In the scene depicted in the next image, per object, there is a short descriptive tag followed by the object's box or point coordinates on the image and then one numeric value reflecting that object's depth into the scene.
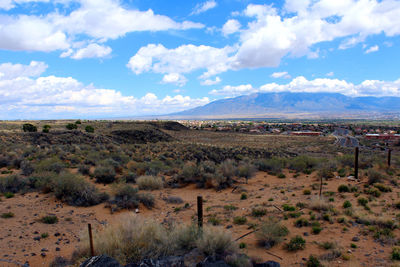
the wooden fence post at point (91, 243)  5.99
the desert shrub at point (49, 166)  15.40
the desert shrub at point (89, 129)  46.86
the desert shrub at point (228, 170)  16.72
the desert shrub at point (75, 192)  11.53
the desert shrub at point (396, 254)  6.79
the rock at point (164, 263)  5.57
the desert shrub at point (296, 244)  7.64
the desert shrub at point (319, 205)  10.66
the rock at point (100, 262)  5.40
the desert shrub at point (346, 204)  10.93
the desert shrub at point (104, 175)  15.62
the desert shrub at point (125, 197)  11.60
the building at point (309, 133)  85.25
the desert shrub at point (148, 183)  15.32
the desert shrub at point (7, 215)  9.36
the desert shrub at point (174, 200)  13.21
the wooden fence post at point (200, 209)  7.76
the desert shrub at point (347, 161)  20.47
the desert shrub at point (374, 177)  14.37
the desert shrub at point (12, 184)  12.52
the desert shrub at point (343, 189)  13.50
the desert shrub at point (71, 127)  48.82
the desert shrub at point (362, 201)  11.21
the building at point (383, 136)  68.84
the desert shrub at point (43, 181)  12.46
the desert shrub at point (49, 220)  9.27
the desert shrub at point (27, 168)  15.25
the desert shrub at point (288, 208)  11.08
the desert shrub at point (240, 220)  10.06
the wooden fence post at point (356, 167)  15.54
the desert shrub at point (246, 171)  17.64
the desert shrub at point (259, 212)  10.79
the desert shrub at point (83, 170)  16.64
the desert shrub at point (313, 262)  6.65
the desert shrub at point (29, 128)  42.53
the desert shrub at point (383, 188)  13.05
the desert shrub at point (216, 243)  6.53
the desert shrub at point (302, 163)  20.50
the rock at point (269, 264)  6.12
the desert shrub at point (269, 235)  7.96
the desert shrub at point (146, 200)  12.12
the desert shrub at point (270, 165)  20.09
